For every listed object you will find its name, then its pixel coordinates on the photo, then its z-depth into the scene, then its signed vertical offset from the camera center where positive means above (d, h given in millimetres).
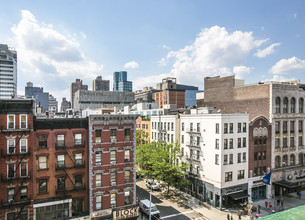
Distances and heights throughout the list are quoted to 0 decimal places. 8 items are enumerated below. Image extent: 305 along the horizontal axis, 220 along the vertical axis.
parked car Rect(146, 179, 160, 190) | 48125 -17512
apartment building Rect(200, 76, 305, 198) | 45503 -2286
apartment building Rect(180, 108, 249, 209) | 39406 -9654
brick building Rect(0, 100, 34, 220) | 26391 -6347
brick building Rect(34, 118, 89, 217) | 28156 -8093
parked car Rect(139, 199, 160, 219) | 33781 -16513
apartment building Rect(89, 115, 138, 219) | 30578 -8608
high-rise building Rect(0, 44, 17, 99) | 149125 +25088
